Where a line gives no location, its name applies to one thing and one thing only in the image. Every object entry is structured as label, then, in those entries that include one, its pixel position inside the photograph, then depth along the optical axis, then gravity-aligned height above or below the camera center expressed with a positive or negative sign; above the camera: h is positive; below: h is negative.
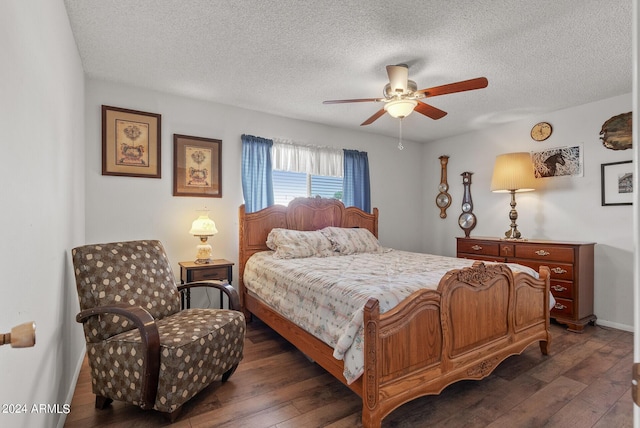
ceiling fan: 2.50 +0.94
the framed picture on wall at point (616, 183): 3.44 +0.33
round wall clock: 4.07 +1.07
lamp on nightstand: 3.40 -0.20
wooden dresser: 3.43 -0.66
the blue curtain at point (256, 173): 3.98 +0.52
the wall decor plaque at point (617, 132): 3.43 +0.89
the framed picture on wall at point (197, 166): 3.59 +0.56
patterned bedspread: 1.90 -0.54
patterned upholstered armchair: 1.85 -0.77
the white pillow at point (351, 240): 3.91 -0.34
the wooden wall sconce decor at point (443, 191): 5.34 +0.38
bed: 1.78 -0.85
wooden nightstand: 3.24 -0.61
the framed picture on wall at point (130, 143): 3.21 +0.76
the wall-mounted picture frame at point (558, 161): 3.83 +0.64
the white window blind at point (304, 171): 4.31 +0.60
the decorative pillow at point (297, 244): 3.54 -0.35
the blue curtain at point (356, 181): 4.86 +0.51
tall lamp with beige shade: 3.89 +0.45
